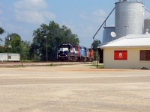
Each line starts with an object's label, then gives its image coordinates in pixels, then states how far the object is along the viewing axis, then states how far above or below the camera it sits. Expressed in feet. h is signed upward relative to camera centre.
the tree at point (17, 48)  378.30 +10.27
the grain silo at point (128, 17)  174.29 +19.21
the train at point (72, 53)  224.94 +2.83
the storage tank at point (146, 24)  185.06 +16.67
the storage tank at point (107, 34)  189.76 +12.19
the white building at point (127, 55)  130.93 +0.73
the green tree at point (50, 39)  359.05 +18.68
